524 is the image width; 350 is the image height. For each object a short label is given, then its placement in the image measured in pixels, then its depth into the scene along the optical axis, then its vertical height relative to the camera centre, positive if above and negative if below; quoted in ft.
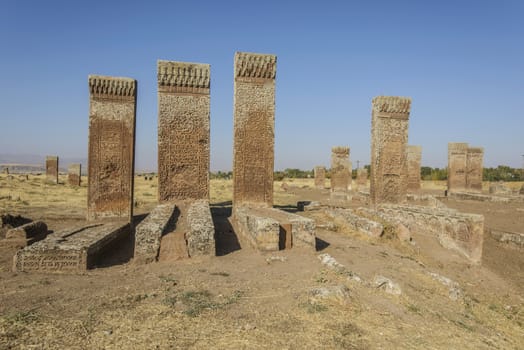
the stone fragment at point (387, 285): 15.93 -4.93
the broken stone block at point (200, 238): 20.40 -3.91
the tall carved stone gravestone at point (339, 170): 72.02 +0.67
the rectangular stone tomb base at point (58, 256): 17.85 -4.56
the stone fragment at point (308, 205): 41.19 -3.82
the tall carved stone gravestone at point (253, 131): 33.76 +3.68
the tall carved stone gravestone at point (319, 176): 100.94 -0.99
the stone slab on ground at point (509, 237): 32.65 -5.45
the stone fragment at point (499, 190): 76.08 -2.37
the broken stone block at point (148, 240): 19.80 -4.01
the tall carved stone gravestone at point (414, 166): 66.90 +1.77
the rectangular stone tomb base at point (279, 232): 21.91 -3.78
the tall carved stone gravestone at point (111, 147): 34.68 +1.78
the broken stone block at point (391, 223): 30.30 -4.15
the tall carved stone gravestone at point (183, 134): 33.47 +3.14
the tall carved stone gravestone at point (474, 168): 70.95 +1.88
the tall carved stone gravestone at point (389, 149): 39.48 +2.82
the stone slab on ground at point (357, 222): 29.55 -4.16
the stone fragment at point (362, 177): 88.28 -0.74
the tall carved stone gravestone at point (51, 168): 93.30 -1.13
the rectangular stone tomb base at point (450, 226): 28.60 -4.22
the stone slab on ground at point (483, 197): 60.18 -3.32
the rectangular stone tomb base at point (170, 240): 19.92 -4.06
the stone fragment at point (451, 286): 18.04 -5.70
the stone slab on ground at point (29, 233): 24.94 -4.95
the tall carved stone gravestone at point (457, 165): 70.79 +2.31
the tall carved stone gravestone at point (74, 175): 88.02 -2.65
